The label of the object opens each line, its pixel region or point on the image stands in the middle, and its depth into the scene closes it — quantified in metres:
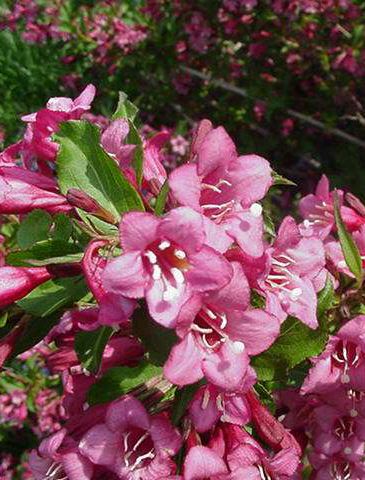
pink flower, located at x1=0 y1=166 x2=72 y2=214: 0.17
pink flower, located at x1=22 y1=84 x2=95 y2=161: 0.19
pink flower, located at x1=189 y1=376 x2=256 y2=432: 0.17
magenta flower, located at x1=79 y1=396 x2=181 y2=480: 0.16
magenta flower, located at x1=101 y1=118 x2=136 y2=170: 0.18
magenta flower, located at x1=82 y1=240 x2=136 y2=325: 0.14
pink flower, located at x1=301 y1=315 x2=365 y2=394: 0.20
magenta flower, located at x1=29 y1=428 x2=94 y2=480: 0.17
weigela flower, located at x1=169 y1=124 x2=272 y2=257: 0.15
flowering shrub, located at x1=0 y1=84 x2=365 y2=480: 0.15
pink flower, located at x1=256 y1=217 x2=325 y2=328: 0.17
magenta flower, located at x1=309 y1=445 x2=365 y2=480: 0.22
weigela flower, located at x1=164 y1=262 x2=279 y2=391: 0.15
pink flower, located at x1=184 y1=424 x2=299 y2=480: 0.16
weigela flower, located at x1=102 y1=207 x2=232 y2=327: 0.14
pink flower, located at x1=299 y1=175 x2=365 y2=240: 0.24
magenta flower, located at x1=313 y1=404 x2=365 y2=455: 0.21
